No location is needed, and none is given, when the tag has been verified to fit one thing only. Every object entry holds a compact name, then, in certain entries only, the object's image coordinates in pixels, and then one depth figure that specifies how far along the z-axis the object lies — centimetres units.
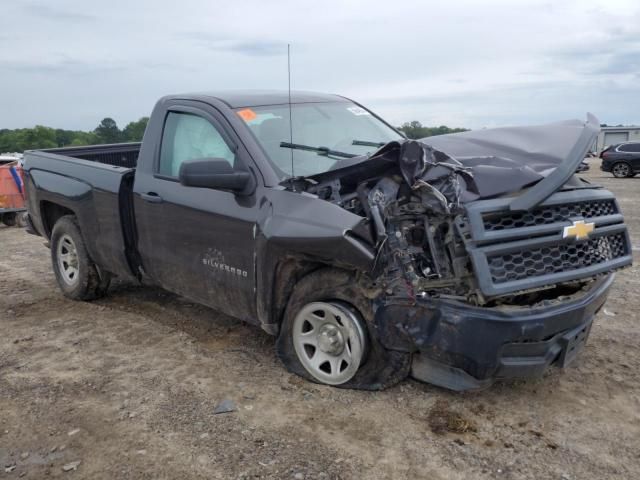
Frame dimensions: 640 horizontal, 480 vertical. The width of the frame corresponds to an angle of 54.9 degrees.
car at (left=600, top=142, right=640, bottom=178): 2130
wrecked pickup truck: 330
